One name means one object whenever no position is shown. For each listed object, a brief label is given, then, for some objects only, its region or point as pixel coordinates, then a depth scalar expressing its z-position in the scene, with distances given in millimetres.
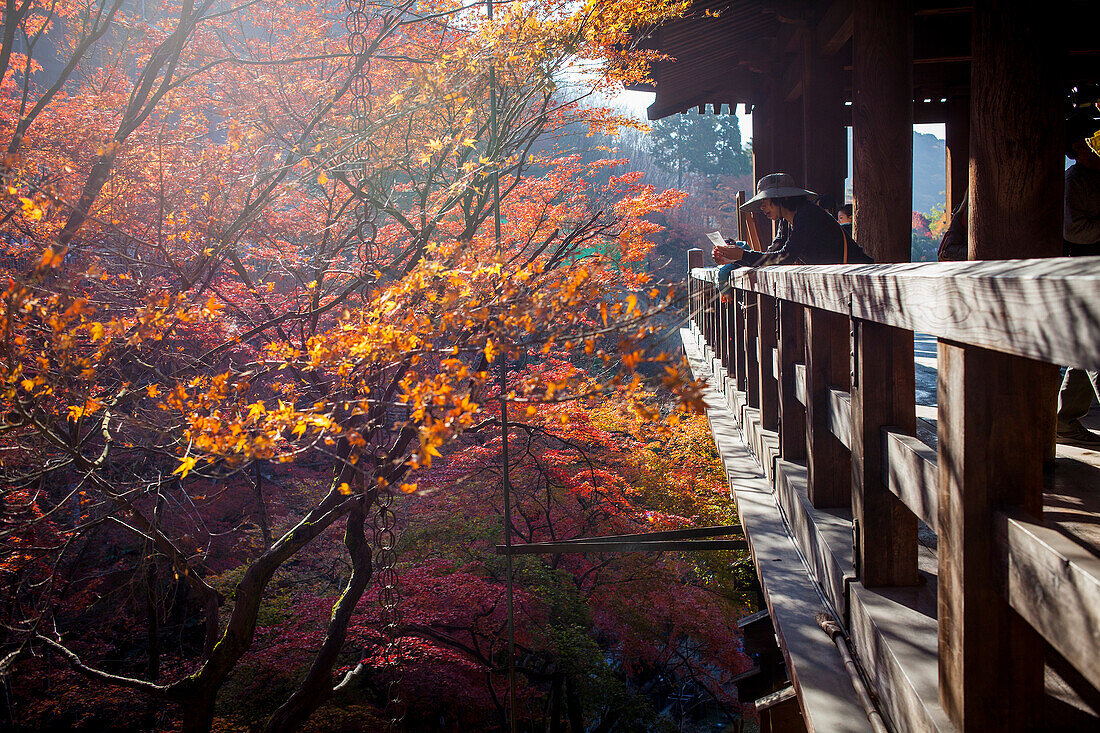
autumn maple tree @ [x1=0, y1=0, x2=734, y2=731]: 2797
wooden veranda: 1021
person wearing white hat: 3412
